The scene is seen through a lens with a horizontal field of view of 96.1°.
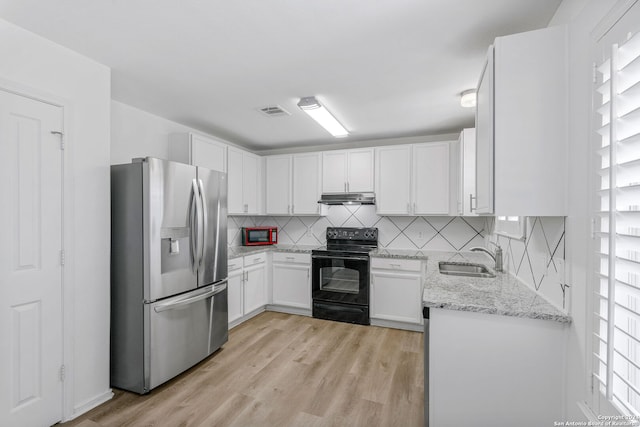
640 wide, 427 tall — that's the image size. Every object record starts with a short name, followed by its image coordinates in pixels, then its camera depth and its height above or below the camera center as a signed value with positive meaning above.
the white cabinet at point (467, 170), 2.89 +0.41
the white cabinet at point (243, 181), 3.62 +0.38
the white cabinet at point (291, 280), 3.71 -0.93
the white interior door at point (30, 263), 1.57 -0.31
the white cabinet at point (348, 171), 3.72 +0.52
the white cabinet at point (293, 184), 3.97 +0.37
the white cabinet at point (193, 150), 3.07 +0.66
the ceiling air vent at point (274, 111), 2.75 +0.97
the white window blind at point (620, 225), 0.84 -0.04
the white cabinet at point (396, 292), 3.24 -0.95
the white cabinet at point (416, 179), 3.38 +0.38
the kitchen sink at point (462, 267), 2.61 -0.54
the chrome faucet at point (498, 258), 2.47 -0.41
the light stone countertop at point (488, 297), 1.37 -0.48
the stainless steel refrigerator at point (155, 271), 2.07 -0.47
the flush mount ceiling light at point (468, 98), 2.34 +0.93
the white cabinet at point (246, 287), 3.27 -0.94
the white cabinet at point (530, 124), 1.29 +0.40
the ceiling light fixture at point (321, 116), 2.55 +0.94
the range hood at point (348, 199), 3.61 +0.14
